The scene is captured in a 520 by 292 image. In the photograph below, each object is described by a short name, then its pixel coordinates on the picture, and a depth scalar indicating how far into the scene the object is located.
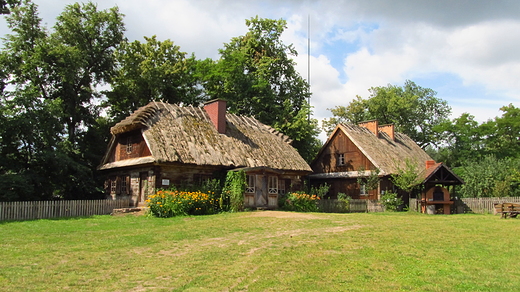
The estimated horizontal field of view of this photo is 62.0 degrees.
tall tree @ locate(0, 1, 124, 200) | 23.39
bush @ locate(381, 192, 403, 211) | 28.72
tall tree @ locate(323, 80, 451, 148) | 52.06
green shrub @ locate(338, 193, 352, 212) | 27.41
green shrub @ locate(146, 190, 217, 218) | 20.42
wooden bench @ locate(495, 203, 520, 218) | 21.84
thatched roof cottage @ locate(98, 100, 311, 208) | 23.66
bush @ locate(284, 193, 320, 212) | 26.42
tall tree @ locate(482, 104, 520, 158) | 42.22
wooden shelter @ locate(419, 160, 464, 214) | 27.39
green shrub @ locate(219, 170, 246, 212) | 23.22
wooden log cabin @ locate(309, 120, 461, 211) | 32.58
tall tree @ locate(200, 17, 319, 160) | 36.41
